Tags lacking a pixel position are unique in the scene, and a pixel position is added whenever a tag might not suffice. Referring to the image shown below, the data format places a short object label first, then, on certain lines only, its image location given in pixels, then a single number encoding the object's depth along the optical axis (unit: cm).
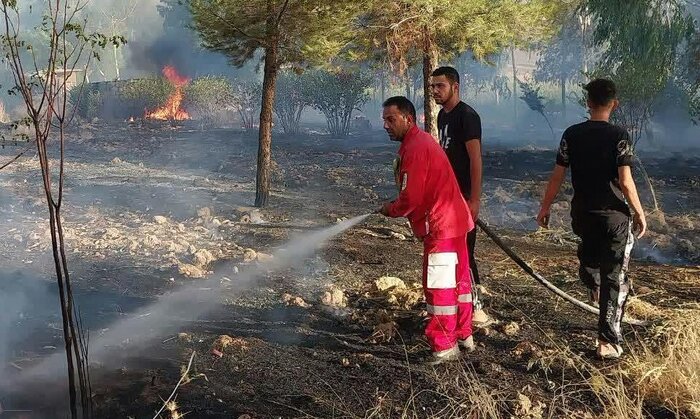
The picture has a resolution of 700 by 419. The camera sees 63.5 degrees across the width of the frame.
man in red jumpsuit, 361
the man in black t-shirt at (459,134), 411
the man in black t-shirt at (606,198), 362
